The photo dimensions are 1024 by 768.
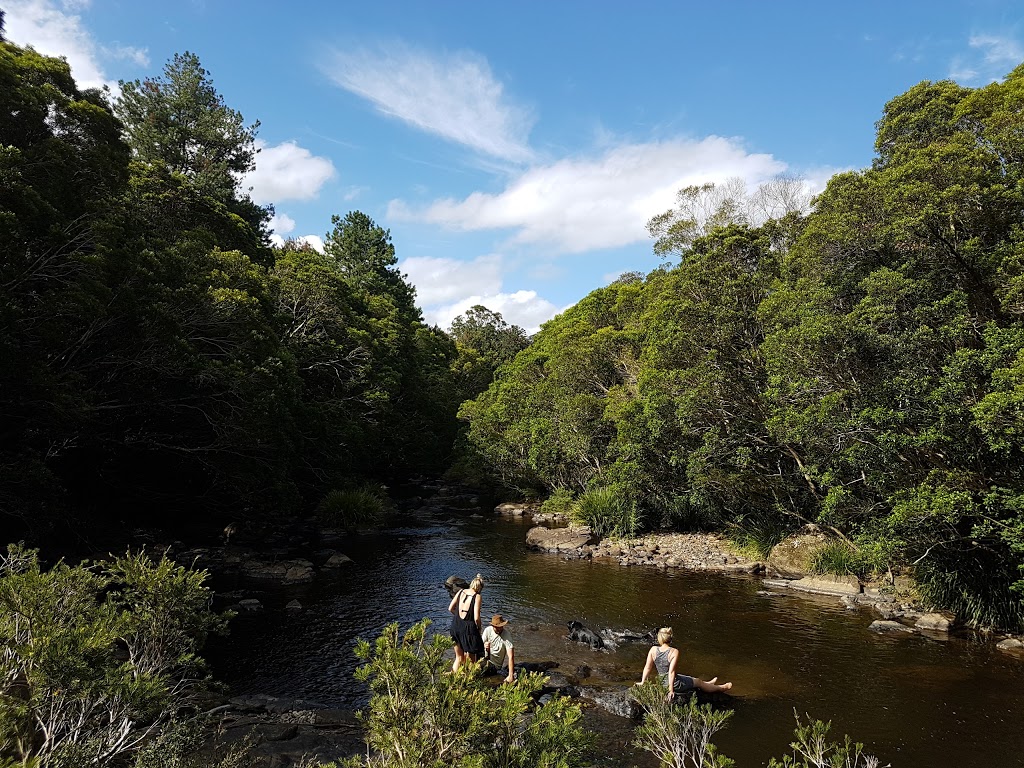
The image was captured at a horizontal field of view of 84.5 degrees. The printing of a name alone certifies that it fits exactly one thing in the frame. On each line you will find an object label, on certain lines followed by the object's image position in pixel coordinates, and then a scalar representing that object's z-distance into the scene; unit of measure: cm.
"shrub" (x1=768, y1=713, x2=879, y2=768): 405
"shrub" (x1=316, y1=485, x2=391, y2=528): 2519
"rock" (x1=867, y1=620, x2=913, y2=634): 1265
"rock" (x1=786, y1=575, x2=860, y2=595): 1577
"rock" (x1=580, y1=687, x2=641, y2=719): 904
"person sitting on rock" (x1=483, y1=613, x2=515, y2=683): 1014
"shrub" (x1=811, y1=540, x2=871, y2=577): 1587
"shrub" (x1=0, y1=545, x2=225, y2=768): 404
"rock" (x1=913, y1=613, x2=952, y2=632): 1244
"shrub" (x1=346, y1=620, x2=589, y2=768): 383
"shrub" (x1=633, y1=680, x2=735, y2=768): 454
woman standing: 946
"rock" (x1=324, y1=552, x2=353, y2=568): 1881
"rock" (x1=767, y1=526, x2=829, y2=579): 1764
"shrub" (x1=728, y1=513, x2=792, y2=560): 1967
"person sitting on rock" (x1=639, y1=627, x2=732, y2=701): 896
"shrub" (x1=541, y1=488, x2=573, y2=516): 2969
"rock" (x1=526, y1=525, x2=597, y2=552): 2245
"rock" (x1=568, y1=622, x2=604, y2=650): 1220
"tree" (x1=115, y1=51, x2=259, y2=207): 3478
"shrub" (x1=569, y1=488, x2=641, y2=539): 2358
